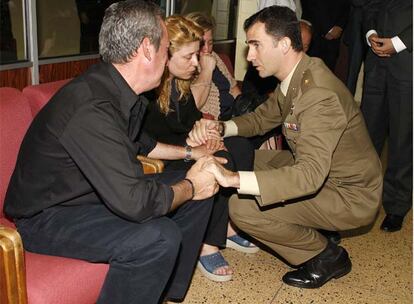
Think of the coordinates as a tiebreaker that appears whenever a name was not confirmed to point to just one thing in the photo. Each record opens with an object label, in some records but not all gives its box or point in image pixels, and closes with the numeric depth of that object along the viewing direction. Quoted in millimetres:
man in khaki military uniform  1976
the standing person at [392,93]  2871
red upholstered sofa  1452
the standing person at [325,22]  4133
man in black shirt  1542
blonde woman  2371
